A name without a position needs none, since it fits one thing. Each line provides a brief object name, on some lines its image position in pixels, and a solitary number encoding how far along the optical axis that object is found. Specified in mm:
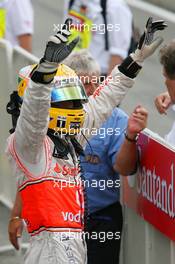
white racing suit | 12695
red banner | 13375
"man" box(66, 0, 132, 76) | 19609
